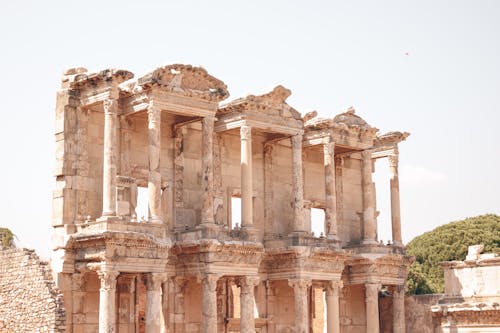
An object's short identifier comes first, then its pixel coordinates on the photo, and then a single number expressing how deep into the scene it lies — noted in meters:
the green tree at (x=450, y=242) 48.66
